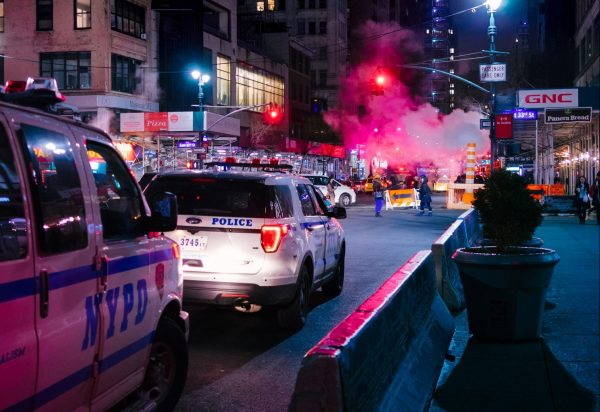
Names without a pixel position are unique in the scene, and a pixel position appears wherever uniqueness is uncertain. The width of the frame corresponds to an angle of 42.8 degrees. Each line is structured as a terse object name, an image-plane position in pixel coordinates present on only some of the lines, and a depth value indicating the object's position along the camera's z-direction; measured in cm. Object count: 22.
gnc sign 3209
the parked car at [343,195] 4491
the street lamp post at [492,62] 2501
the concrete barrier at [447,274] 916
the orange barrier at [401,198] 4003
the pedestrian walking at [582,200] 2658
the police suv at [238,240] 815
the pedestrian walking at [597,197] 2439
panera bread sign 3083
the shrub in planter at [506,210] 803
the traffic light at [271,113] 4319
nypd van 339
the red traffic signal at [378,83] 2898
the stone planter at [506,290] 730
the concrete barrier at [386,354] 311
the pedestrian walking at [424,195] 3284
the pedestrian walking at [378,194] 3225
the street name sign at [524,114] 3197
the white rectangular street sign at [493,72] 2684
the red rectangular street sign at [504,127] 2864
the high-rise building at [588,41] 4137
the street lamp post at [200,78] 4515
